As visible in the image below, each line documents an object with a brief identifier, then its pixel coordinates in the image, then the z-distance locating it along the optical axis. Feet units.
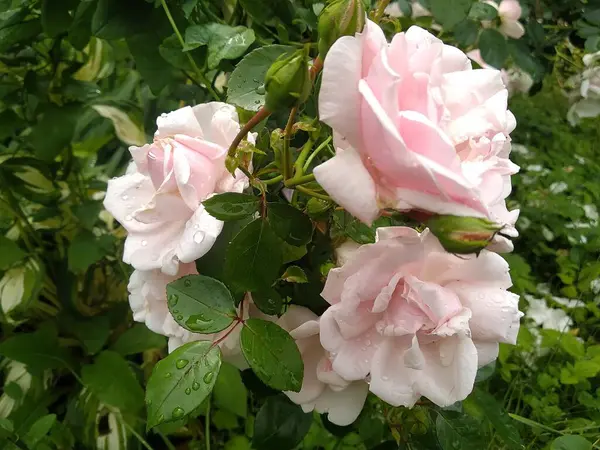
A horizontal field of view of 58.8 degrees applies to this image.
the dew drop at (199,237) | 1.17
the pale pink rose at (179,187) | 1.20
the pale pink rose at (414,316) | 1.10
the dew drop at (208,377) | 1.18
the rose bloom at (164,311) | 1.33
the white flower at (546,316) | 3.57
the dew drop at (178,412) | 1.12
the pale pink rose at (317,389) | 1.36
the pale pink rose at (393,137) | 0.85
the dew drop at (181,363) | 1.20
